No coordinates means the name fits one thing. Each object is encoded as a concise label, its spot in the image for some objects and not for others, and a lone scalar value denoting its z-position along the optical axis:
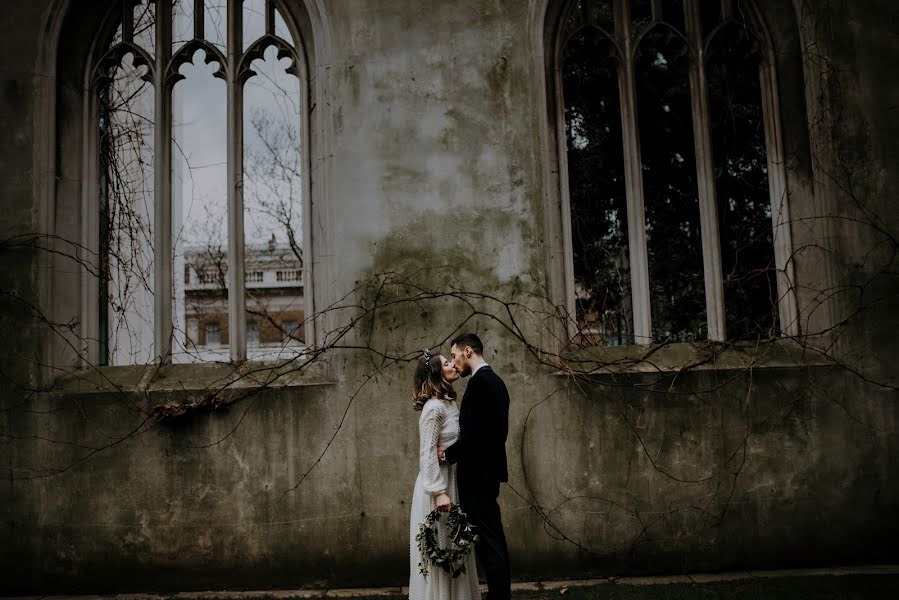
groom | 4.11
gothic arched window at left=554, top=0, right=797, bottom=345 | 6.12
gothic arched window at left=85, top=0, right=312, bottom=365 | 5.82
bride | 4.10
